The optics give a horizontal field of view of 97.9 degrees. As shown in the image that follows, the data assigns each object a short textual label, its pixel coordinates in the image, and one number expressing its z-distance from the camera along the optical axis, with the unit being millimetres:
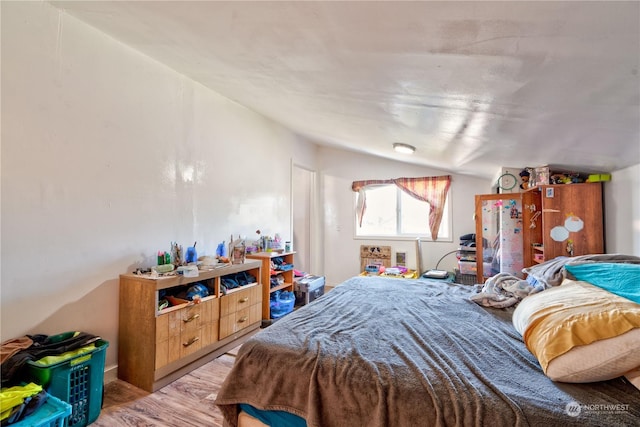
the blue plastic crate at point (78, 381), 1547
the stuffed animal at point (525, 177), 2998
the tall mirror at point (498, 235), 2967
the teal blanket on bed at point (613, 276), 1387
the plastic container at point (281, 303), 3383
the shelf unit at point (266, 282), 3270
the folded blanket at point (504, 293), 1908
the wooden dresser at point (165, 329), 2006
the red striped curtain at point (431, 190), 4285
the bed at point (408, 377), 931
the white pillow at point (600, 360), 984
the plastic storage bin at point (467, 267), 3584
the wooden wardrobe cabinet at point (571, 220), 2285
